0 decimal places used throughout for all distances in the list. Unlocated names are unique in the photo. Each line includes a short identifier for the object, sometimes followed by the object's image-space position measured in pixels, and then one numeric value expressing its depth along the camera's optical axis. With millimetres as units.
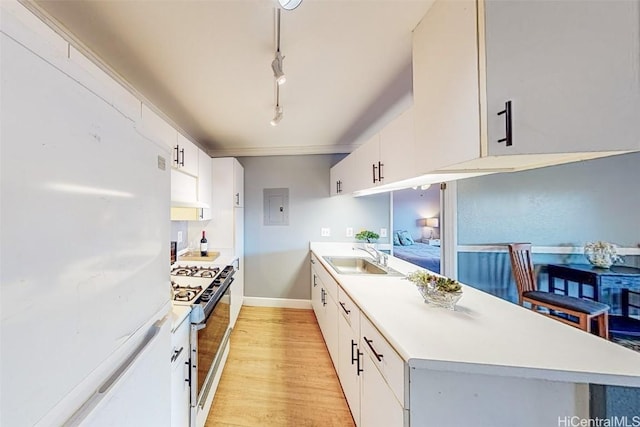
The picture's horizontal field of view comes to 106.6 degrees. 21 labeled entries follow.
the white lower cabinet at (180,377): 1120
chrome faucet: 2344
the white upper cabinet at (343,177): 2502
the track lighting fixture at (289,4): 927
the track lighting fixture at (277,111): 1849
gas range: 1382
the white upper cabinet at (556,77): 820
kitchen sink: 2507
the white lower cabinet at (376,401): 965
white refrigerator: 352
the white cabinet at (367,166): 1854
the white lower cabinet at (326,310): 2029
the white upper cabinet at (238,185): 3059
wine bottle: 2742
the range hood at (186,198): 1919
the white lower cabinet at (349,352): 1444
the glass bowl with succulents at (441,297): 1230
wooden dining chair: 1982
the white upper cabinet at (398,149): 1360
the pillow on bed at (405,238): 4277
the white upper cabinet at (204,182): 2525
